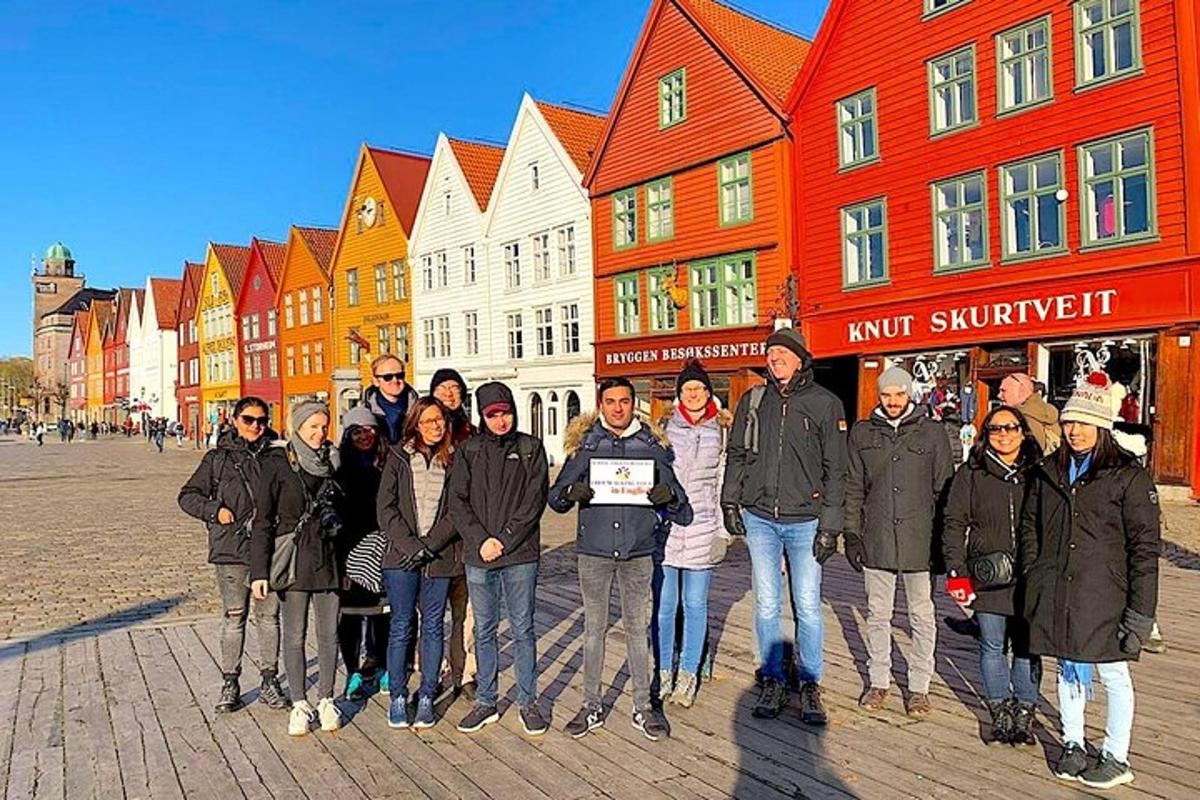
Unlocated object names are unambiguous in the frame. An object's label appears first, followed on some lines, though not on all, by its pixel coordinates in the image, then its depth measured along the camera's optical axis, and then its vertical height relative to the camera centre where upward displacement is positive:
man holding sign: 5.52 -0.63
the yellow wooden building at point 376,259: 41.25 +6.50
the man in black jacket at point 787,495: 5.68 -0.55
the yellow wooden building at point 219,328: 59.91 +5.44
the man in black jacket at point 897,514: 5.60 -0.67
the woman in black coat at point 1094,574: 4.41 -0.84
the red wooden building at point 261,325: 53.66 +4.93
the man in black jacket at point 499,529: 5.57 -0.68
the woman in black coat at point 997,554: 5.14 -0.84
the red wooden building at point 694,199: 25.08 +5.41
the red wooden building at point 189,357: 67.00 +4.07
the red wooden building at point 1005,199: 17.09 +3.76
